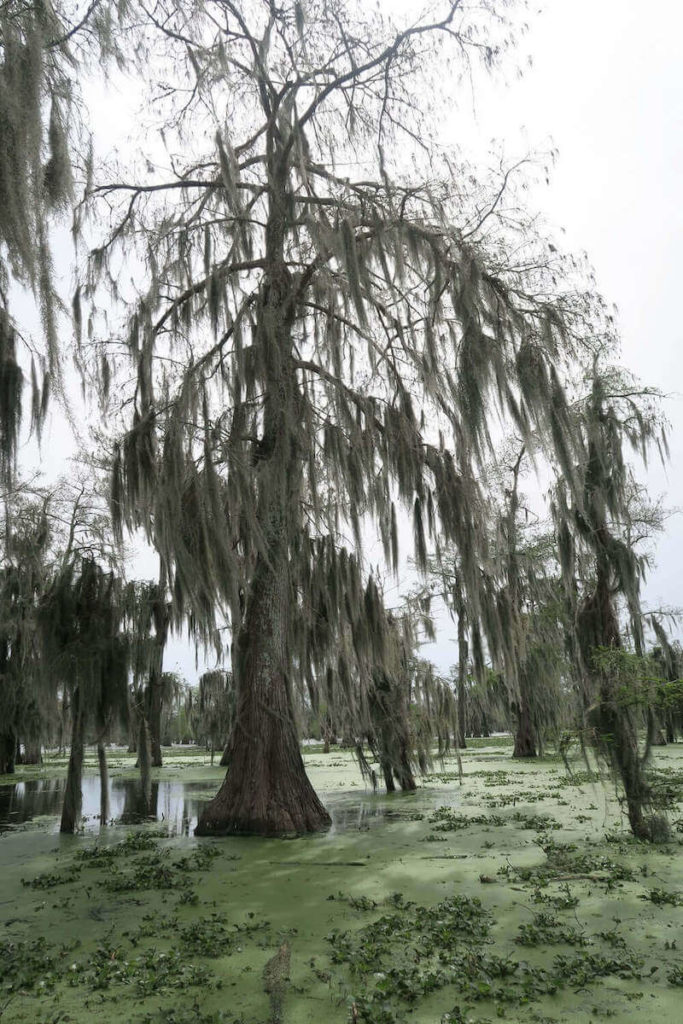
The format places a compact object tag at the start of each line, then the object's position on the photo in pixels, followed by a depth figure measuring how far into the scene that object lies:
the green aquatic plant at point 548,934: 3.43
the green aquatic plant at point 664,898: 3.99
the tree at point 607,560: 5.81
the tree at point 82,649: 7.93
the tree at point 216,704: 19.50
